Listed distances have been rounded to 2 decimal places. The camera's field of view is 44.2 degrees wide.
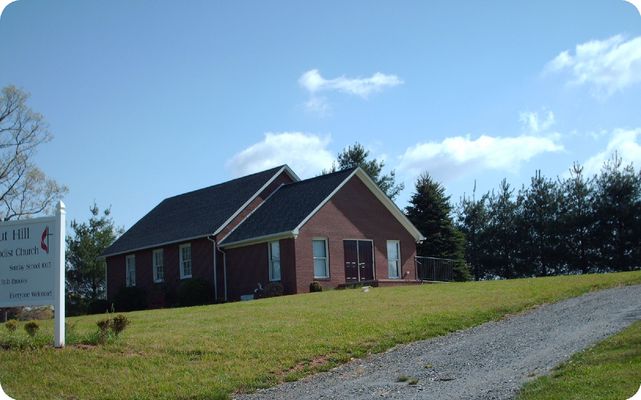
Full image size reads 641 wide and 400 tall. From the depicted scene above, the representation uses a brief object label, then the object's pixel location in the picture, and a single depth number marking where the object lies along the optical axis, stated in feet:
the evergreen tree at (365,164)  206.49
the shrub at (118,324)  47.39
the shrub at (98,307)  124.57
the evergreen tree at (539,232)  164.45
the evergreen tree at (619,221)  153.17
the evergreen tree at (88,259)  176.76
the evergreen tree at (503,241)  170.60
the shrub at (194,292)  108.58
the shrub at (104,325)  46.62
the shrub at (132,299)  123.34
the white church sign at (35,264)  44.32
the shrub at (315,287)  100.53
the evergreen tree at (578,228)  158.92
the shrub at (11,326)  49.75
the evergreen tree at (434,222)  154.40
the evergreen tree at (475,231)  174.81
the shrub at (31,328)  46.03
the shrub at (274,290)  100.94
